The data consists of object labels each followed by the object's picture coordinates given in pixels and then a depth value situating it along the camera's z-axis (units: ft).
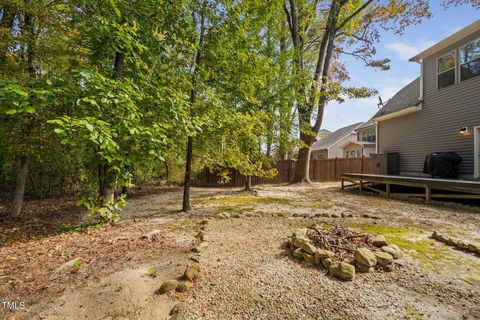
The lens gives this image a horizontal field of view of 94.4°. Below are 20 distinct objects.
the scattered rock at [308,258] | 8.37
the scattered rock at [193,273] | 7.35
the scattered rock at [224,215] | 15.98
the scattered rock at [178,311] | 5.77
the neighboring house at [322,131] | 41.32
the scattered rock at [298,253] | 8.81
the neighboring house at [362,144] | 63.63
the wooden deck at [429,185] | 18.10
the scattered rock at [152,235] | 11.47
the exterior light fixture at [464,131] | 24.45
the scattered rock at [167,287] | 6.81
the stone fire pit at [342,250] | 7.67
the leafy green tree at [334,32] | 33.99
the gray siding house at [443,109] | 24.40
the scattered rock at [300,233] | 9.91
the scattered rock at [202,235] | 11.36
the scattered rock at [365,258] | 7.68
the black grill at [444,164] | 25.38
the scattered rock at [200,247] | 9.76
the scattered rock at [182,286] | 6.82
